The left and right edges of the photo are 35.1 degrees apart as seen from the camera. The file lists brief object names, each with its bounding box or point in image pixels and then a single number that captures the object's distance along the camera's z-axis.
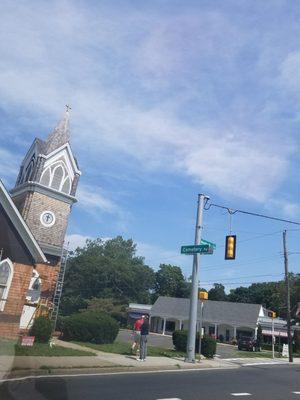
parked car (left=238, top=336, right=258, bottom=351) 42.28
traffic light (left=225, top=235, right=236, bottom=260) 20.06
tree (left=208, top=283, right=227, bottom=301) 117.19
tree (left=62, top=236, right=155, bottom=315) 85.38
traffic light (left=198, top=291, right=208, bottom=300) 22.20
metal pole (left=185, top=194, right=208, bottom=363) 19.89
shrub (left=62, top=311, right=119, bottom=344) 23.03
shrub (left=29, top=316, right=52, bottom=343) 19.55
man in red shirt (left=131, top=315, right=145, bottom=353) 19.12
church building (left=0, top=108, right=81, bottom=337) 20.25
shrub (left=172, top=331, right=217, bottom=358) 23.56
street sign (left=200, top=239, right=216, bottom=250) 20.70
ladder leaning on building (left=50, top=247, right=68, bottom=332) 31.55
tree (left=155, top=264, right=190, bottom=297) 111.44
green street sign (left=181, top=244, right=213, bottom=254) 20.42
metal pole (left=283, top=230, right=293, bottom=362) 34.72
